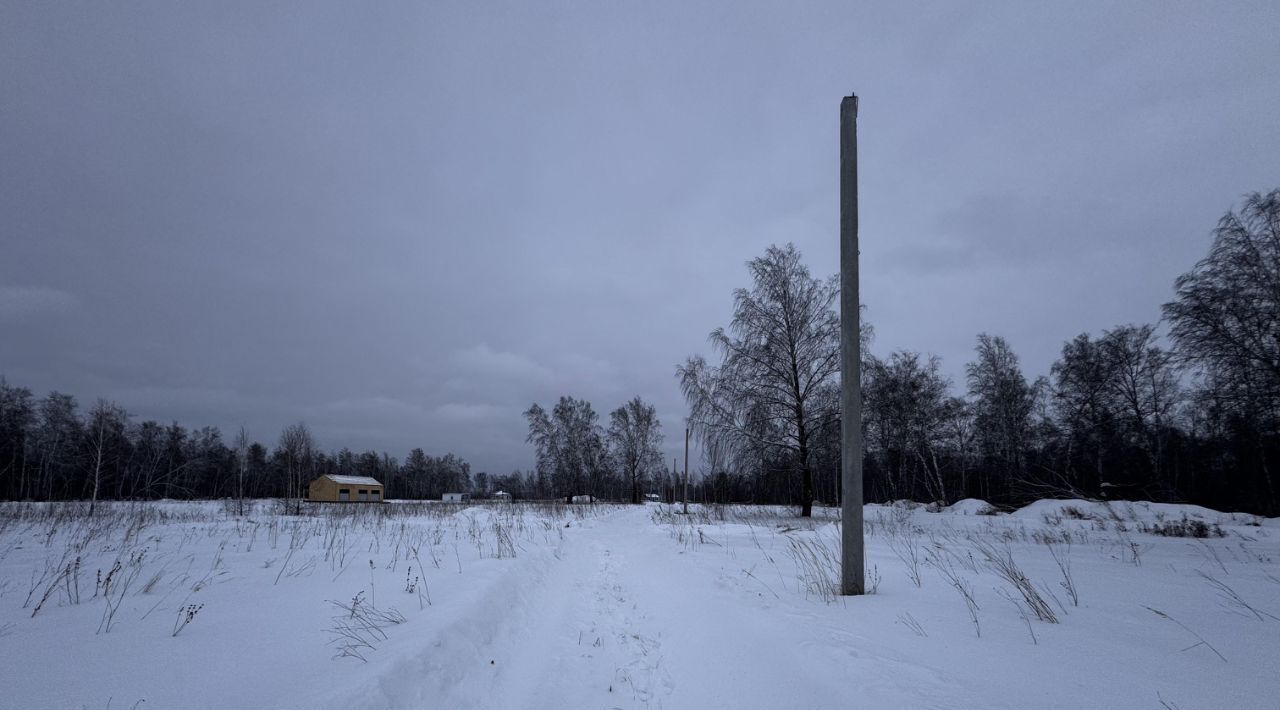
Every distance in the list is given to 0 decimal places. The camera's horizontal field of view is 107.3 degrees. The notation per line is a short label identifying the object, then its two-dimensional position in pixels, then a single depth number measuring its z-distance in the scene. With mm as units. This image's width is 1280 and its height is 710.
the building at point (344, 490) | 52500
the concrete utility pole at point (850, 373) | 4934
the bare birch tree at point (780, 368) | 16328
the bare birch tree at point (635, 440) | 47844
